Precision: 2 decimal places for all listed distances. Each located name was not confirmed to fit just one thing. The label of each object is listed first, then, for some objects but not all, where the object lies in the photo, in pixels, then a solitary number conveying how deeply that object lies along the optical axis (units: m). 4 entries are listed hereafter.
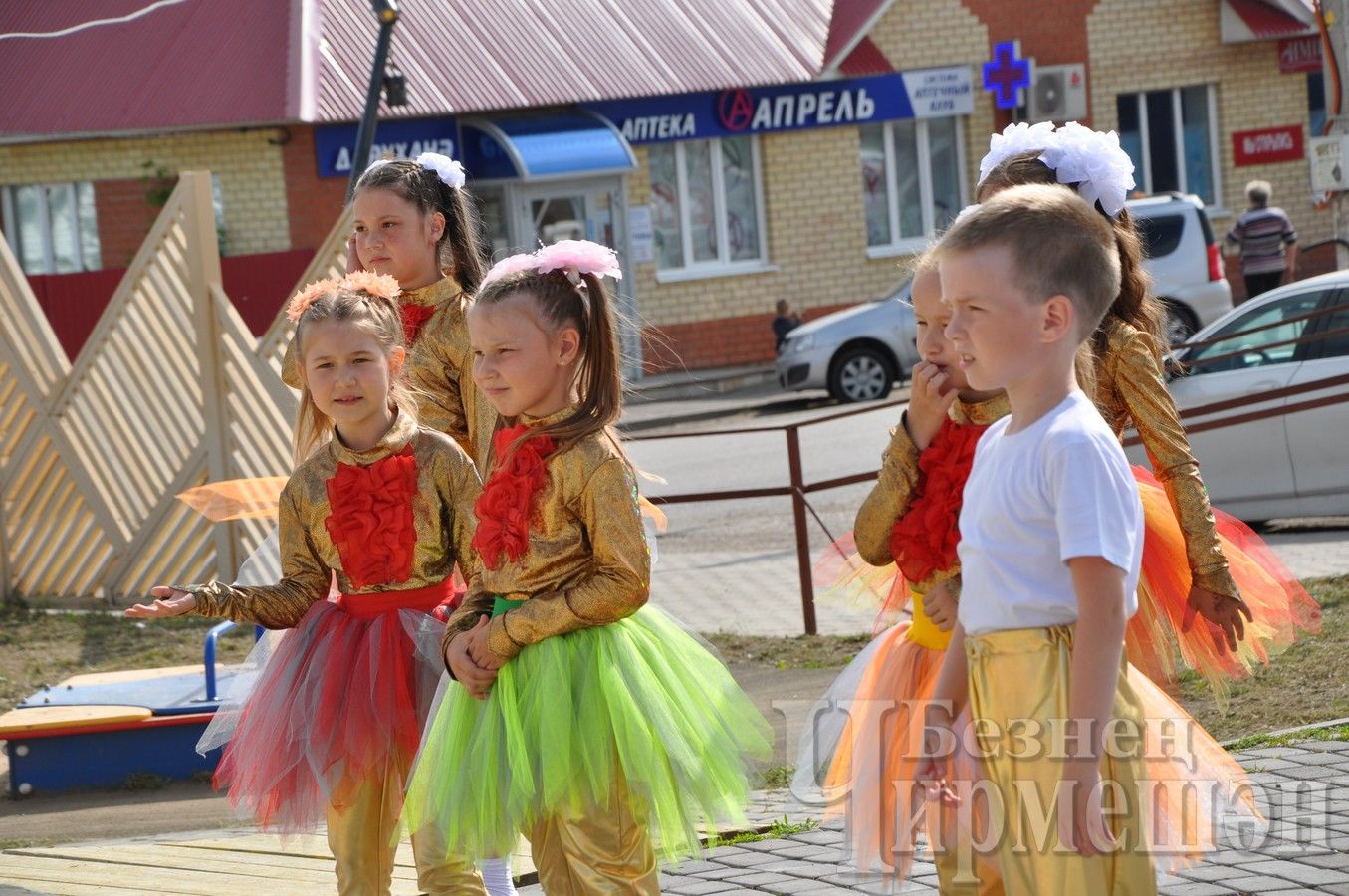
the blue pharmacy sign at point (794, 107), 25.08
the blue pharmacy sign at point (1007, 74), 26.50
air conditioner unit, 26.91
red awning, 27.06
